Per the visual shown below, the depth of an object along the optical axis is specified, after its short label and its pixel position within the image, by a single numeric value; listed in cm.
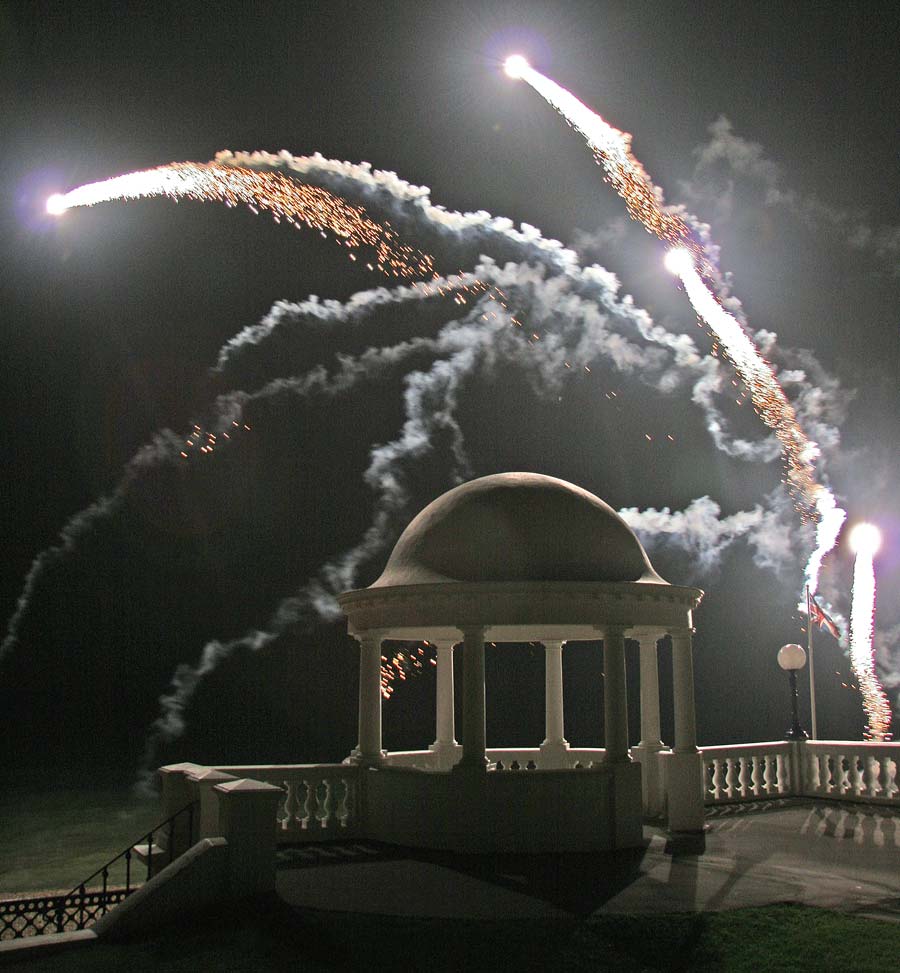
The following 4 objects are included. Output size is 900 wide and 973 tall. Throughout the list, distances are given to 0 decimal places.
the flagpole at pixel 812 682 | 2895
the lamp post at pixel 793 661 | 2339
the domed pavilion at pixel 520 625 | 1694
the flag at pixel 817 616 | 3381
